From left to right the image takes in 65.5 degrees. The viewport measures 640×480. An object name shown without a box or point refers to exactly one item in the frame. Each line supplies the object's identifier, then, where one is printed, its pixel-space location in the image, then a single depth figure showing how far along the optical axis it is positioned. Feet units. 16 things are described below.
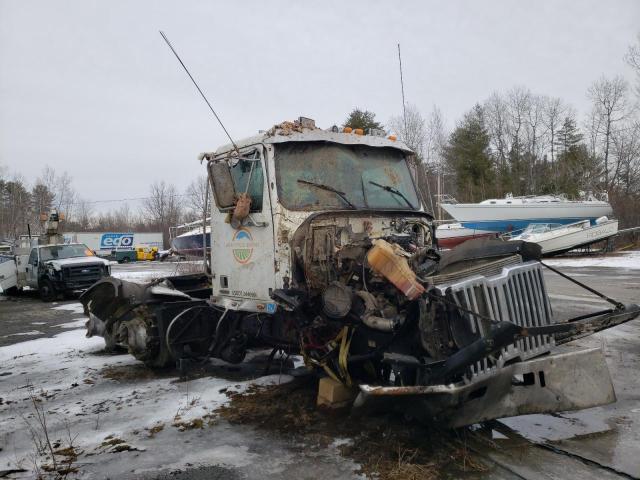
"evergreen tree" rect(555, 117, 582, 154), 154.30
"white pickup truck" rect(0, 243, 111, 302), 51.98
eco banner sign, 157.38
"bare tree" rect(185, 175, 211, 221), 190.08
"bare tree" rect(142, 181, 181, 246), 239.71
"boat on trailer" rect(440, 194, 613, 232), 88.22
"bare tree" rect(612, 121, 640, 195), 124.00
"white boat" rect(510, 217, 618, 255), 75.10
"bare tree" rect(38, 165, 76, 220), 216.49
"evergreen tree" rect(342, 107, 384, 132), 85.81
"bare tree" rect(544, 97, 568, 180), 159.17
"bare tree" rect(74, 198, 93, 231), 235.48
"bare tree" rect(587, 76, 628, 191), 140.15
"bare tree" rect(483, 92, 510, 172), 160.35
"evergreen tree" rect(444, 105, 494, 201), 134.00
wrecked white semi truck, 11.35
